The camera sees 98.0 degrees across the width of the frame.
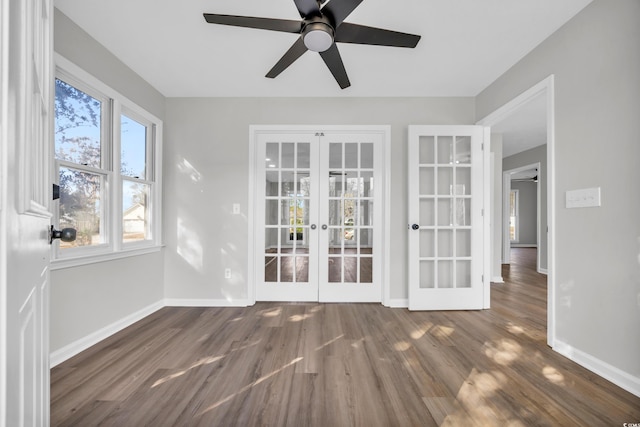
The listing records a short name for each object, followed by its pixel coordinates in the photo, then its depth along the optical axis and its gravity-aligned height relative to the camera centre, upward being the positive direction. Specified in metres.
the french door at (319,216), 3.27 -0.03
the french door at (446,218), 3.05 -0.05
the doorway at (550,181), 2.16 +0.26
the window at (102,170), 2.08 +0.38
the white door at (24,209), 0.50 +0.01
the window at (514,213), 10.18 +0.03
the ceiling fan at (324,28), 1.50 +1.09
